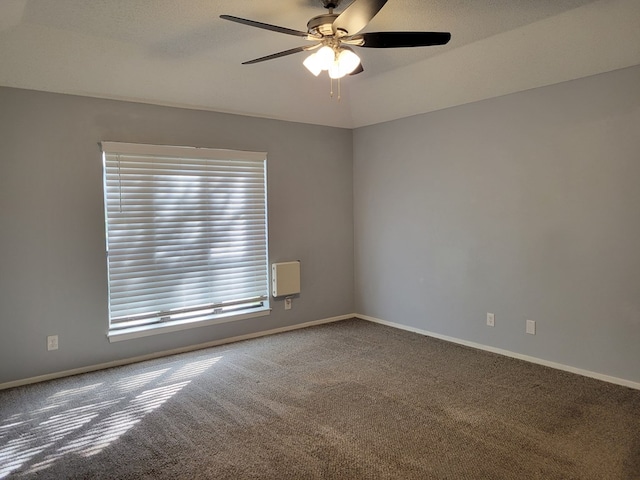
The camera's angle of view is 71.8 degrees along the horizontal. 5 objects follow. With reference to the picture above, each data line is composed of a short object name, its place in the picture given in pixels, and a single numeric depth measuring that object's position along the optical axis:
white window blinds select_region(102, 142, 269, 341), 3.97
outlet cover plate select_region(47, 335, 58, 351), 3.68
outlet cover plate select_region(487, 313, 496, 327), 4.22
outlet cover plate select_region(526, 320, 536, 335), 3.93
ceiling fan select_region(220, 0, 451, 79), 2.41
